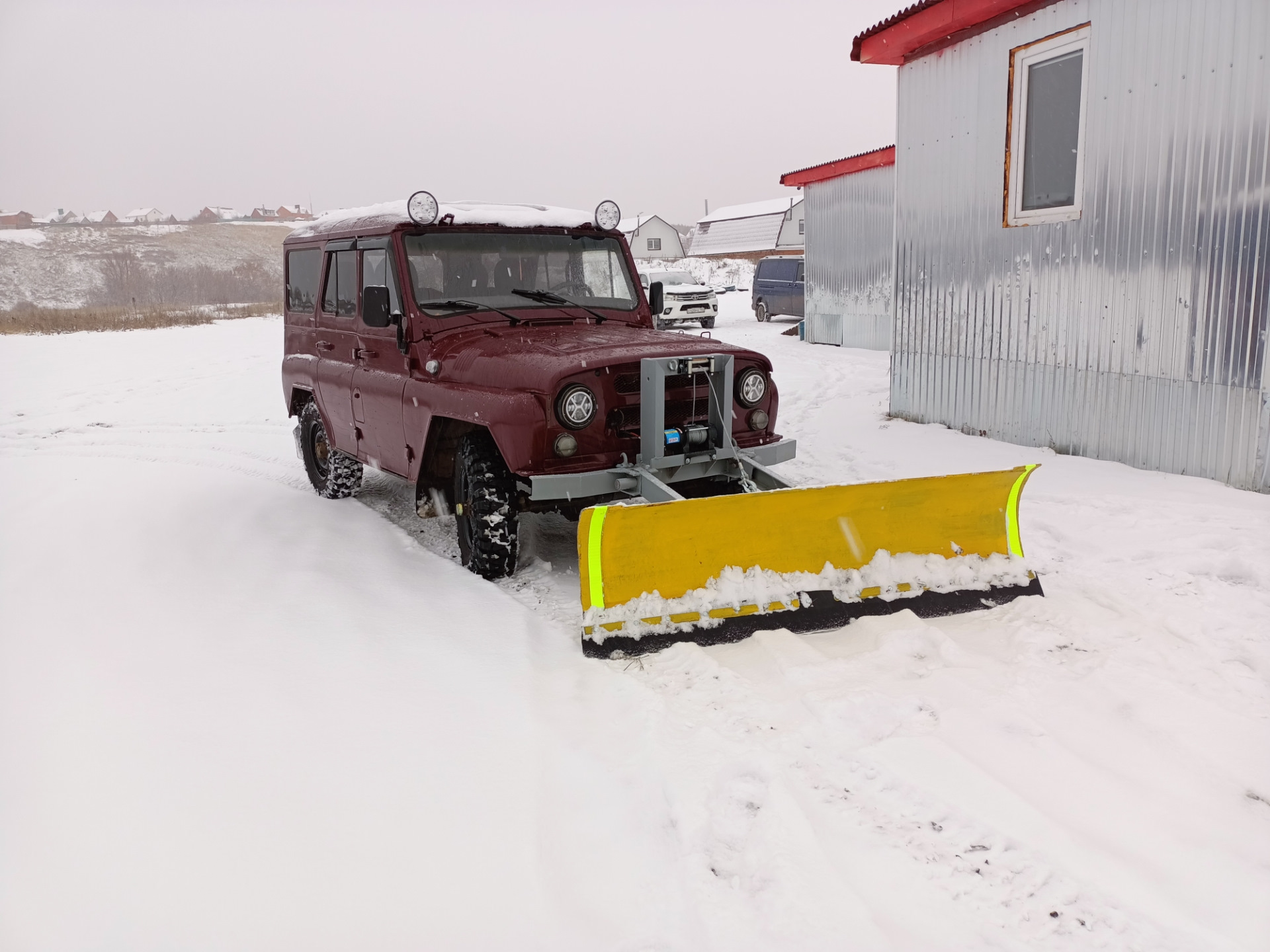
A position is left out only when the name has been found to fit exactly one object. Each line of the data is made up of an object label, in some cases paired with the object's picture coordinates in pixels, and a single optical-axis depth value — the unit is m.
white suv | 21.84
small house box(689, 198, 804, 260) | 44.28
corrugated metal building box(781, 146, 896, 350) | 16.25
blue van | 23.33
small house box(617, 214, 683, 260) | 60.59
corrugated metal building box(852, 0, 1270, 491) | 5.95
